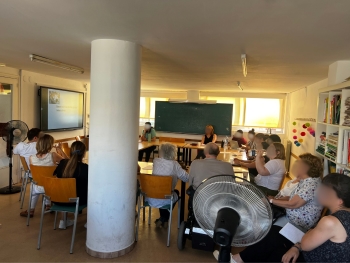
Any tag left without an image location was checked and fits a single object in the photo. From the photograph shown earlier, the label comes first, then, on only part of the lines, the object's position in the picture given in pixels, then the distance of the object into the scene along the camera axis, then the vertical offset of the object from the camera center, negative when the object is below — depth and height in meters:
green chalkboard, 8.61 -0.10
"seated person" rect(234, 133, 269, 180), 4.23 -0.73
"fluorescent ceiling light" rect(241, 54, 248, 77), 3.02 +0.64
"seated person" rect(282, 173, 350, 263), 1.61 -0.64
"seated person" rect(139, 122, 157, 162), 7.69 -0.67
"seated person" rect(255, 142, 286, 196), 3.44 -0.65
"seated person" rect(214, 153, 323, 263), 2.21 -0.82
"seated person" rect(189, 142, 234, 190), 3.12 -0.62
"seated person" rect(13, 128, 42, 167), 4.13 -0.62
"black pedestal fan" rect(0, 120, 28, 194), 4.65 -0.45
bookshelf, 2.65 -0.09
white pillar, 2.68 -0.33
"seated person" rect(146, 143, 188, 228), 3.33 -0.67
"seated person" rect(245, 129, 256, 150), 6.16 -0.60
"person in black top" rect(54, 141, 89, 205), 3.14 -0.71
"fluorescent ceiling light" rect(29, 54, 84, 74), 3.52 +0.64
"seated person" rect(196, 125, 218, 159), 7.40 -0.60
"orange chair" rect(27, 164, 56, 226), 3.31 -0.77
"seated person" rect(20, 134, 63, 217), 3.65 -0.63
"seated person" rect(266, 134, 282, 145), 6.26 -0.48
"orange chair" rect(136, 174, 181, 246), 3.11 -0.86
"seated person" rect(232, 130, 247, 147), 7.15 -0.59
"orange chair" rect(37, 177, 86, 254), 2.86 -0.89
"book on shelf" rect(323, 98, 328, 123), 3.18 +0.12
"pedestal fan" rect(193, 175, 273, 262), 1.37 -0.46
